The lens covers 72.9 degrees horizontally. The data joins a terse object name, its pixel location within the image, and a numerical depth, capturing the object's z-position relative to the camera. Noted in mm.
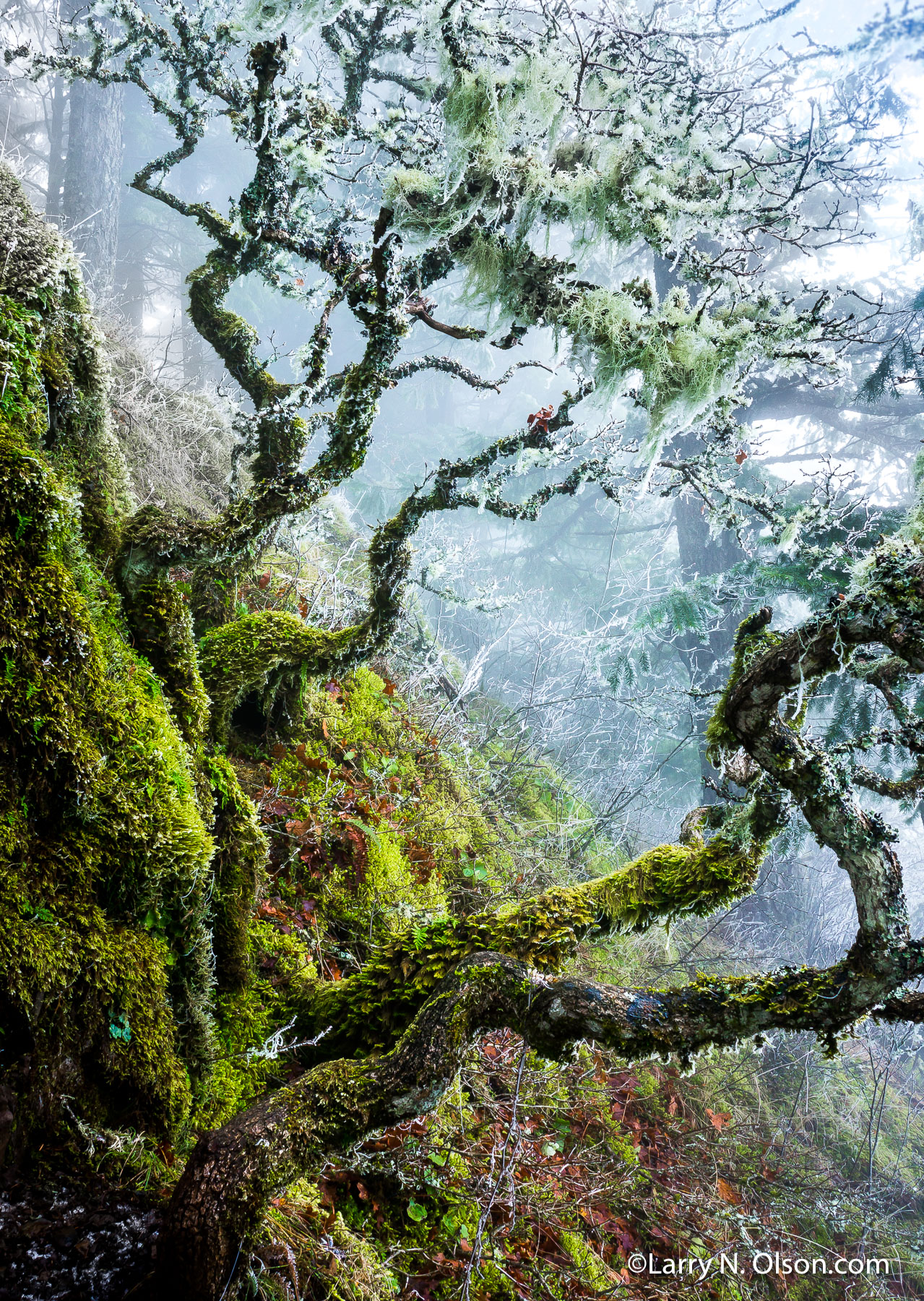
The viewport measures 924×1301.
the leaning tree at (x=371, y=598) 1994
